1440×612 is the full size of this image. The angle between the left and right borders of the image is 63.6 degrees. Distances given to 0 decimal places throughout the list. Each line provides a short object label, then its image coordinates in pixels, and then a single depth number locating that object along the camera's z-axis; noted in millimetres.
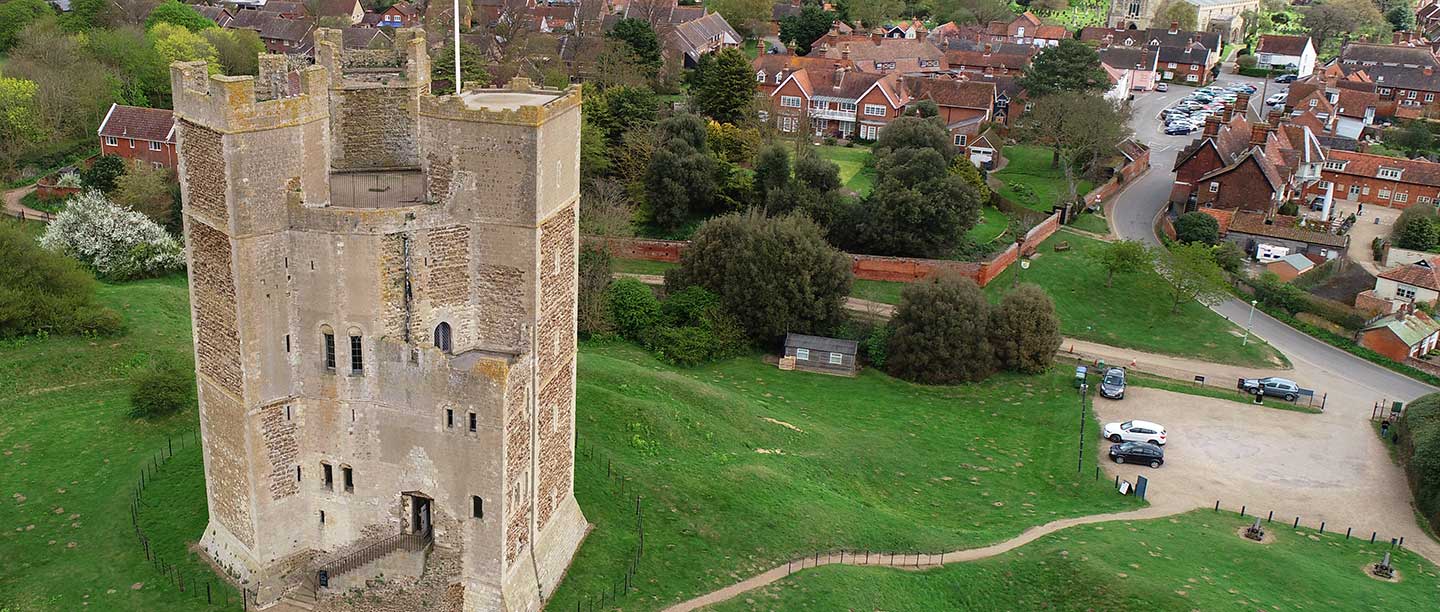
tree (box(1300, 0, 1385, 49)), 165625
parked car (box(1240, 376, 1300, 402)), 55438
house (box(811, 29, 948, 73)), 118188
